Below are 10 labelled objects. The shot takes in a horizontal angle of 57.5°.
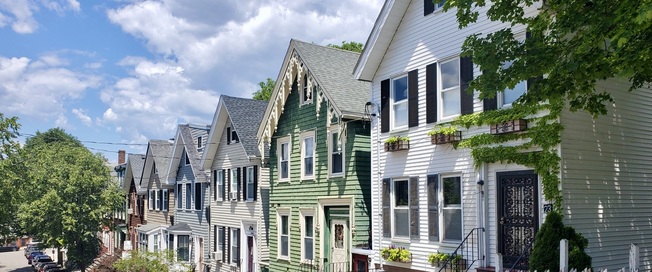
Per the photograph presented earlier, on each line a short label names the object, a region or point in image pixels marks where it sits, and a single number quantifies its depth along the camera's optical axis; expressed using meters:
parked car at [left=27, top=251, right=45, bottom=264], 59.75
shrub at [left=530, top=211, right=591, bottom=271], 12.17
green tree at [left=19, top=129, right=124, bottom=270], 42.44
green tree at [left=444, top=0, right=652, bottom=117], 9.33
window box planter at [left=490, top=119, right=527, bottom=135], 13.74
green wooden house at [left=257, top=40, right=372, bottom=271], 20.69
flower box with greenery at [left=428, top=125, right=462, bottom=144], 15.62
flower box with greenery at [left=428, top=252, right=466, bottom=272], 15.16
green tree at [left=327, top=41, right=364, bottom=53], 46.38
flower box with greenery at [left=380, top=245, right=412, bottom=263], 17.03
